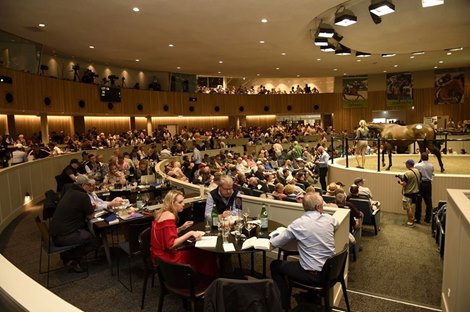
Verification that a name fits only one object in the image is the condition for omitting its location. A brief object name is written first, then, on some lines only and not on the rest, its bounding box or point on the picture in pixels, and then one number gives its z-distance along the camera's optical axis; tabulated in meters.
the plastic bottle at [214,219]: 4.16
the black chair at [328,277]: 3.31
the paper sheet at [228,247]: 3.43
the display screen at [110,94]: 16.86
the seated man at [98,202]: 5.36
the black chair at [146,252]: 3.88
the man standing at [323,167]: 11.24
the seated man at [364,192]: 7.28
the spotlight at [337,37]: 10.97
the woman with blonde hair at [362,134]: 10.83
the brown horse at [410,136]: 10.12
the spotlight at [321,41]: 10.61
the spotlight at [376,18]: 8.42
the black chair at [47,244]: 4.53
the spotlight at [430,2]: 7.26
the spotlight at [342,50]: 13.28
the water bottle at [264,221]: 4.02
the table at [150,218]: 4.76
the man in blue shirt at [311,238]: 3.43
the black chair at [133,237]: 4.38
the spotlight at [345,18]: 8.34
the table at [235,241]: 3.42
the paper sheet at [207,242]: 3.53
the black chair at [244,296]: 2.35
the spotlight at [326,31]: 9.73
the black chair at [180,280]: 3.13
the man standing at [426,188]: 7.87
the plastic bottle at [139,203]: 5.35
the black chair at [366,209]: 6.80
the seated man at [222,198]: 4.47
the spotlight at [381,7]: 7.32
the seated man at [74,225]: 4.66
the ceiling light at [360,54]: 14.81
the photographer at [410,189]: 7.73
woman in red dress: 3.58
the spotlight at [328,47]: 11.80
